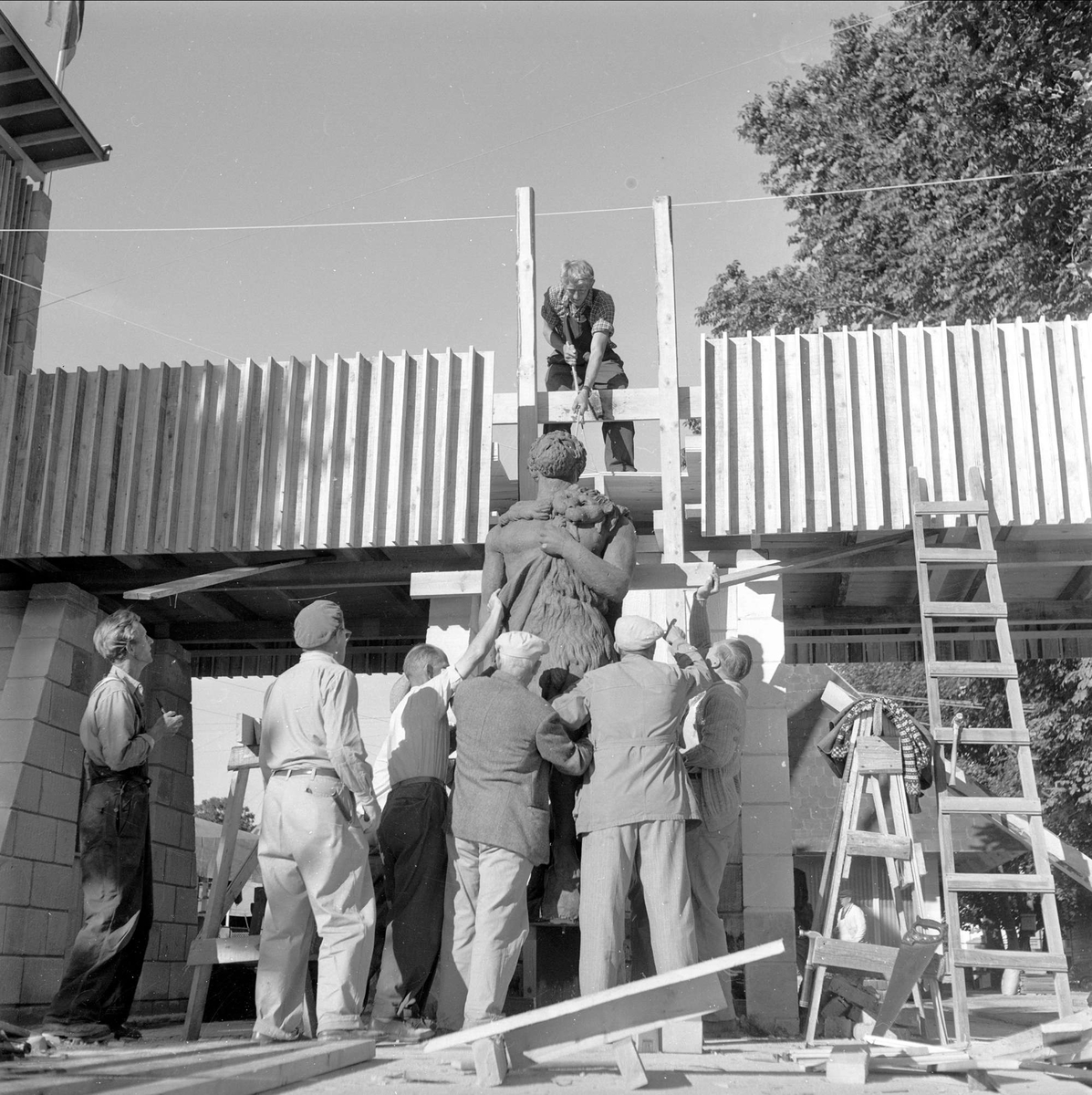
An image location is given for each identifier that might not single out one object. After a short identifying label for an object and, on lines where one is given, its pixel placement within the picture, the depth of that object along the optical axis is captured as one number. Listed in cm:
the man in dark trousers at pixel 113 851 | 500
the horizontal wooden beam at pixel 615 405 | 814
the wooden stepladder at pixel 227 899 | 553
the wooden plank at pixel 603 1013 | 381
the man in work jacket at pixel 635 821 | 473
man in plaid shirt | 830
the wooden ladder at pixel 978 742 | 557
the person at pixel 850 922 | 825
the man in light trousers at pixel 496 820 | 470
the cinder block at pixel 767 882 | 715
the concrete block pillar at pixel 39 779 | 804
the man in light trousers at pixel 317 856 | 476
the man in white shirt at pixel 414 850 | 522
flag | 1139
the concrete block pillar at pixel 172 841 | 952
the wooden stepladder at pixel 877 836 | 621
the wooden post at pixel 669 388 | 779
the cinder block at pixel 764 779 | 737
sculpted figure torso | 611
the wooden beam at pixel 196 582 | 826
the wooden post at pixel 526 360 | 815
